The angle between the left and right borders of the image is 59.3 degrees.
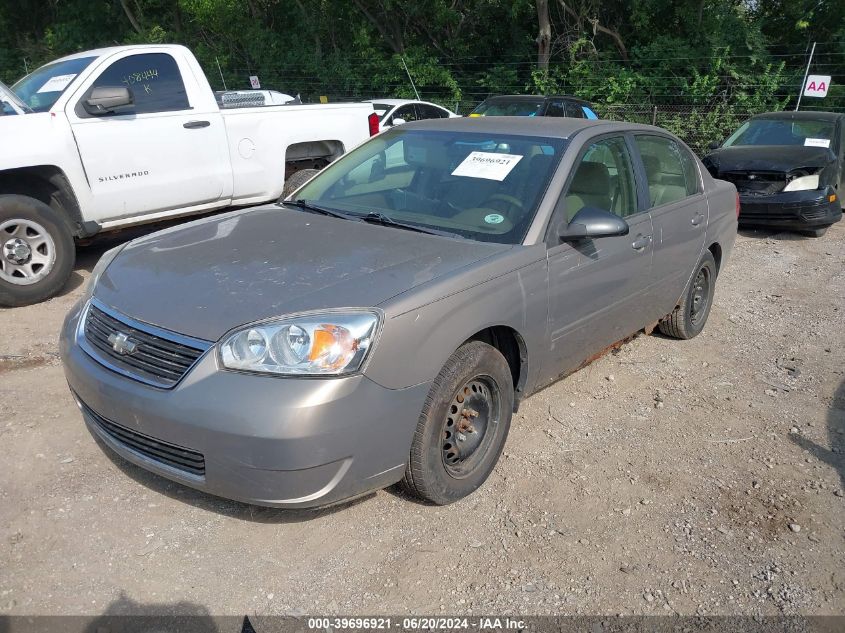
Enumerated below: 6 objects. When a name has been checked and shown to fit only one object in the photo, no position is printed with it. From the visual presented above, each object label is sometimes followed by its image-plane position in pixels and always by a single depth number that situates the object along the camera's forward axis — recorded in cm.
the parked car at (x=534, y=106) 1302
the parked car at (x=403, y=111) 1352
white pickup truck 575
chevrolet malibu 279
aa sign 1474
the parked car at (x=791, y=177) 919
